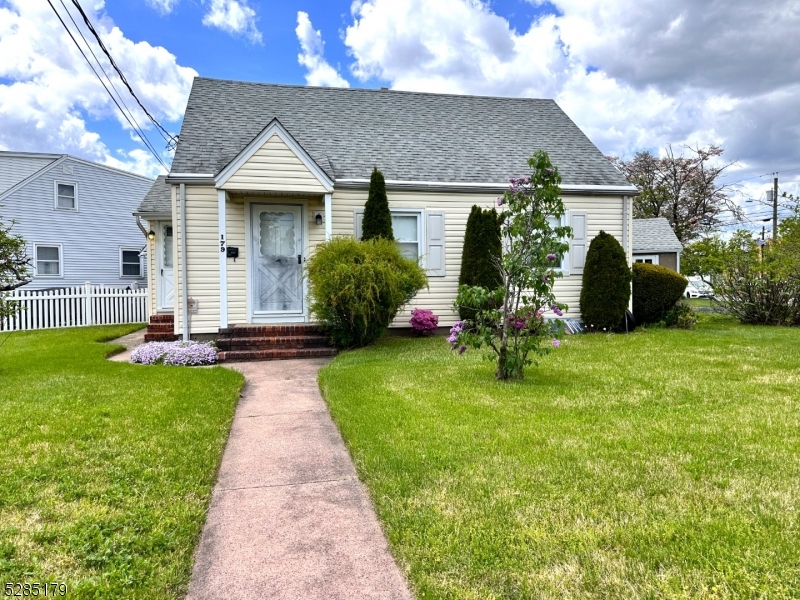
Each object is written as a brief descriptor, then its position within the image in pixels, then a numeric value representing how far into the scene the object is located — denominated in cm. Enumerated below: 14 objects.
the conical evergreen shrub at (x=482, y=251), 1009
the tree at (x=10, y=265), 696
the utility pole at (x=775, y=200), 2530
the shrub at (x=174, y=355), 796
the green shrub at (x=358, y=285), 805
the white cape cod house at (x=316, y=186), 938
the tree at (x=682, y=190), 3216
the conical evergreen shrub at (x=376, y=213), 966
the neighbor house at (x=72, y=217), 1823
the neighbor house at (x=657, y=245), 2548
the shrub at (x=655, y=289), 1122
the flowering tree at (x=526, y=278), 563
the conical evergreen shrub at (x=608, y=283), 1034
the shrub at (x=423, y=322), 1011
